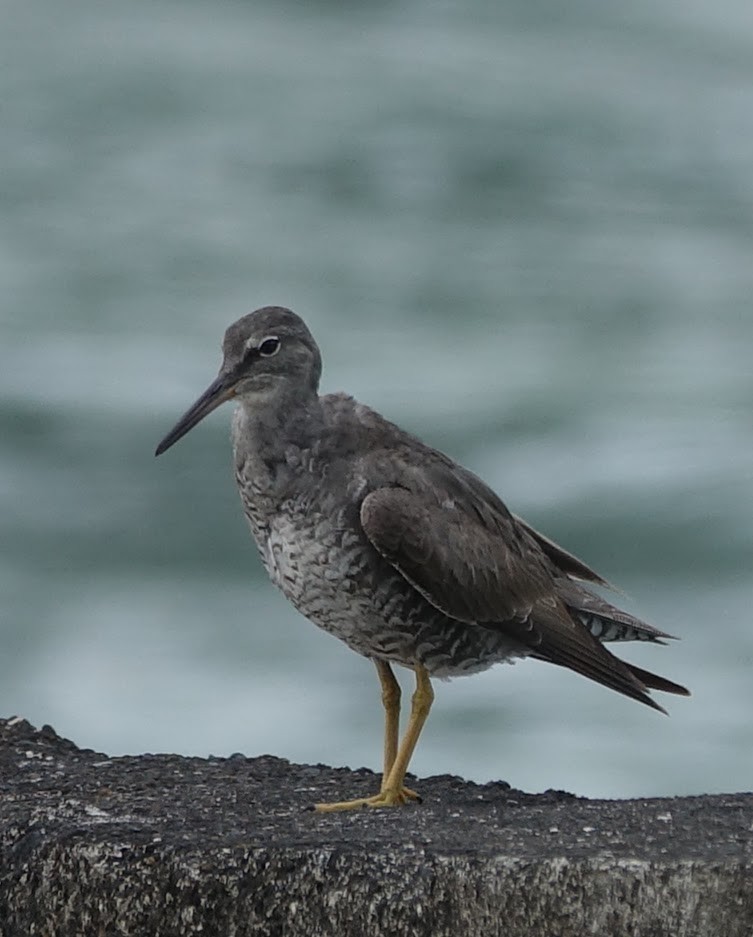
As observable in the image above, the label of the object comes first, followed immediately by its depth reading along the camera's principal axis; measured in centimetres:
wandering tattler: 1459
